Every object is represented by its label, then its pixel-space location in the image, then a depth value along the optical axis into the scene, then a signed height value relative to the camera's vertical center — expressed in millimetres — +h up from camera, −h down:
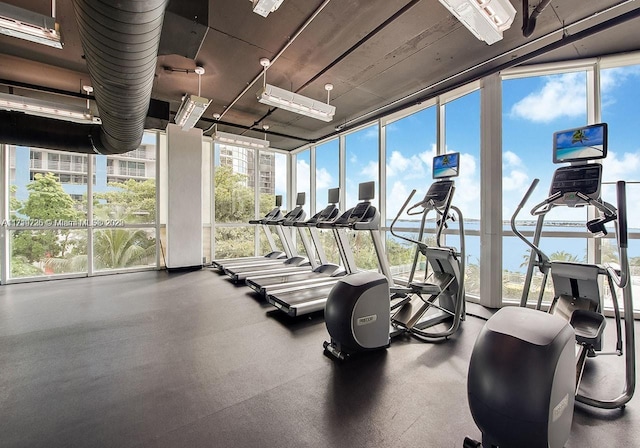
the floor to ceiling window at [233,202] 7656 +656
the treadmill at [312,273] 4721 -985
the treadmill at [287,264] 5781 -936
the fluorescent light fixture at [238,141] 5824 +1843
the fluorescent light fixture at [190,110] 4035 +1791
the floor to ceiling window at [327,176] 7264 +1365
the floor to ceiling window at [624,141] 3559 +1103
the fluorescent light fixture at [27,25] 2381 +1784
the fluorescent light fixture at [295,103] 3774 +1795
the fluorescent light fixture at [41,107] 3969 +1763
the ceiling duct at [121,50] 1686 +1309
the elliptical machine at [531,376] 1336 -769
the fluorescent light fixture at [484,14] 2131 +1696
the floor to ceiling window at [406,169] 5176 +1120
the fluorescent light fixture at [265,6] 2191 +1767
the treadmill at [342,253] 3701 -450
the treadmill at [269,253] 6809 -732
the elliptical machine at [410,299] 2607 -791
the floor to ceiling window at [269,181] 8377 +1363
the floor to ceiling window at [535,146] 3818 +1152
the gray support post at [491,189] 4066 +540
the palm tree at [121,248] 6273 -547
